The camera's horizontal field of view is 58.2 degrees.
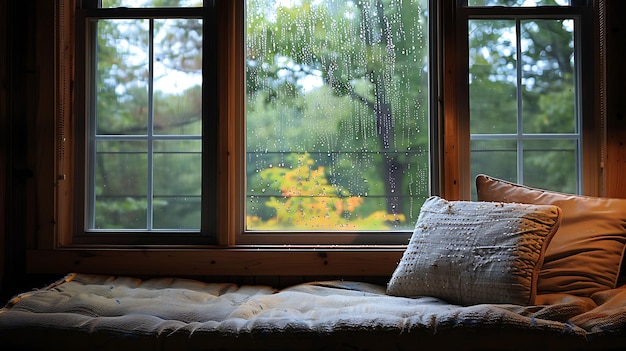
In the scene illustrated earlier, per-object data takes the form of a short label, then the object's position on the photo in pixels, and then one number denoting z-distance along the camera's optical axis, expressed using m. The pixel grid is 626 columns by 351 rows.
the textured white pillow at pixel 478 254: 1.74
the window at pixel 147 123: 2.41
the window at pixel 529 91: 2.38
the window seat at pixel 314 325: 1.43
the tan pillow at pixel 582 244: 1.91
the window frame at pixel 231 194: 2.30
